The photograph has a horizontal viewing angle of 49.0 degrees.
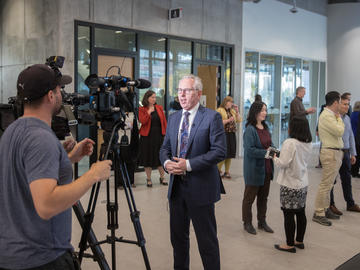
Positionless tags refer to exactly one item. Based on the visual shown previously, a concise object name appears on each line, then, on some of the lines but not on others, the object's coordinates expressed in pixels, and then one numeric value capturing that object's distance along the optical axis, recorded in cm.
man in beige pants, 459
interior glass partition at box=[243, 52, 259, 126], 995
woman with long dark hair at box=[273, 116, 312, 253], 367
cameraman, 145
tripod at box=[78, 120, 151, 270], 253
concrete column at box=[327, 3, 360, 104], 1190
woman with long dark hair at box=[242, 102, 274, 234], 409
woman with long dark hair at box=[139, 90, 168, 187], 638
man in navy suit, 281
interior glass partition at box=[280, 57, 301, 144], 1122
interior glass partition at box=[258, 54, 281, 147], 1050
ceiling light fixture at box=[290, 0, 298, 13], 996
